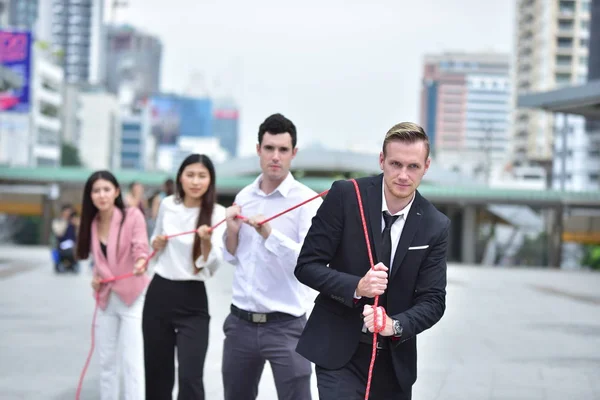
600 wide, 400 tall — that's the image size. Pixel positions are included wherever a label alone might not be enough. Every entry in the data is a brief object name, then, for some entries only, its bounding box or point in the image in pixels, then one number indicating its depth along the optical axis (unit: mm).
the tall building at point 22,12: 140500
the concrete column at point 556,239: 39156
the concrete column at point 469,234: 40312
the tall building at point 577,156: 81312
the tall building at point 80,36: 183375
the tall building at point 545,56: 101625
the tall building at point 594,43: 55125
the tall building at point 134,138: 179375
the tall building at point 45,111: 87000
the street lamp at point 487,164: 81500
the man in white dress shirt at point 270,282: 4875
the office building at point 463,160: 128225
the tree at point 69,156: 105625
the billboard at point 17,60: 67250
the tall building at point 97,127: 133625
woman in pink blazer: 6039
